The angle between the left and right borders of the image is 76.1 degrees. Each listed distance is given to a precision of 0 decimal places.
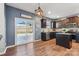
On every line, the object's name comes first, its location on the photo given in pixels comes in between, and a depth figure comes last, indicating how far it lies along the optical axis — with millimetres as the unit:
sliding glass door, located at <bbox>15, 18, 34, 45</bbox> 2905
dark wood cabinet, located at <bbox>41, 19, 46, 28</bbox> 3860
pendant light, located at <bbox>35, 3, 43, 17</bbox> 1984
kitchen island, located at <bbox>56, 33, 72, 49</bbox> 2578
